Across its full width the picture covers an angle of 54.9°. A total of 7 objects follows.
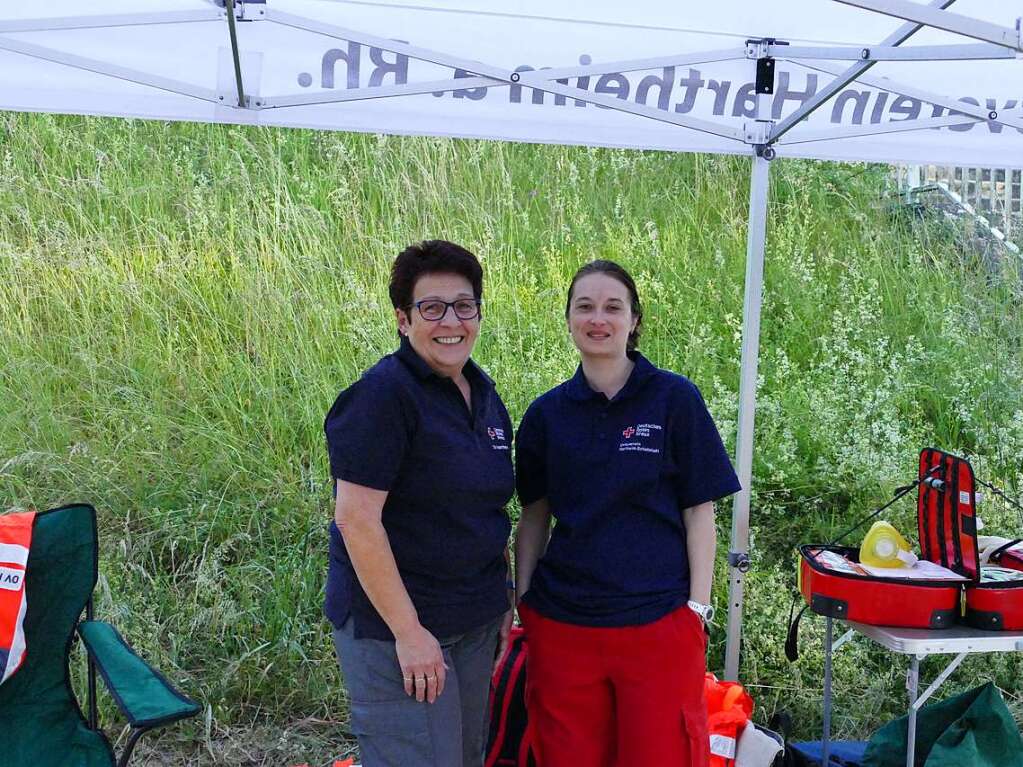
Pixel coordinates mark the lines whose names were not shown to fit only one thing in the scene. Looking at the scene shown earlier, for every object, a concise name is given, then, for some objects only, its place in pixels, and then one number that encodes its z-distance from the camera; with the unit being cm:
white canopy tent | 229
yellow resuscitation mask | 255
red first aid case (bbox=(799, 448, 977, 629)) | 241
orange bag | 258
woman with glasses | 169
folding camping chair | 226
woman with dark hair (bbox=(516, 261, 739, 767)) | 200
